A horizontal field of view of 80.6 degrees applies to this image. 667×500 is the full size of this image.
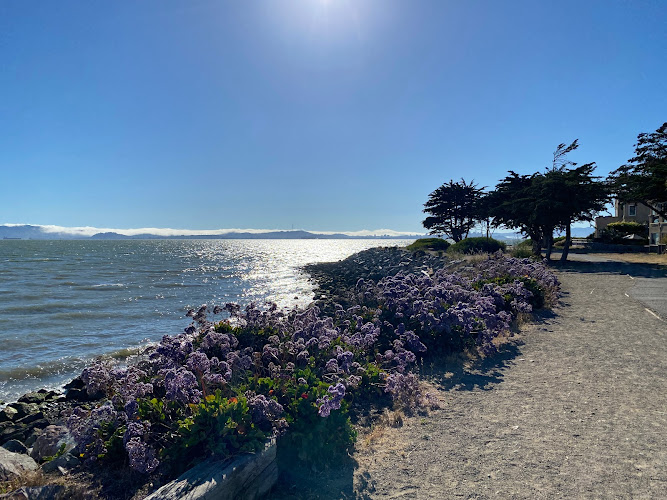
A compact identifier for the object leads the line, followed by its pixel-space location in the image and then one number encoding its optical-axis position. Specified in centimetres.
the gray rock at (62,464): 418
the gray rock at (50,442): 514
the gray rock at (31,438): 640
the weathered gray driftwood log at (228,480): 311
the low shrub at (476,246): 3035
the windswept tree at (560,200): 2325
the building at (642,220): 3602
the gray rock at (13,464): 415
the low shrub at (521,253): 2272
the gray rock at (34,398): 841
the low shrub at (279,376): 383
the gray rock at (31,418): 744
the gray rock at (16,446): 595
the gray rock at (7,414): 748
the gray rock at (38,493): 345
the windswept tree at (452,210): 4391
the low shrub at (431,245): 4238
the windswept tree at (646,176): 2377
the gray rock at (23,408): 776
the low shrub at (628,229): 4225
